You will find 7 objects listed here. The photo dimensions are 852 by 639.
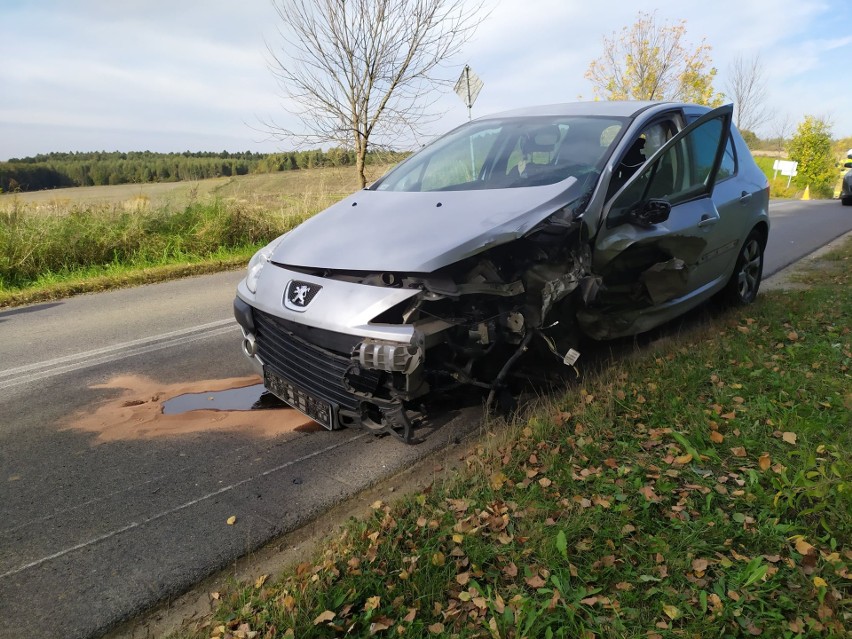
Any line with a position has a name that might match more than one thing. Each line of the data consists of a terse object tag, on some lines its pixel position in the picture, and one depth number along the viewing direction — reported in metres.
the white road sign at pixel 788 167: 38.44
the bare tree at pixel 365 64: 13.06
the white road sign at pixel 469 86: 13.28
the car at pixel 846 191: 20.02
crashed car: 3.11
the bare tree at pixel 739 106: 37.41
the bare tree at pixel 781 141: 48.42
